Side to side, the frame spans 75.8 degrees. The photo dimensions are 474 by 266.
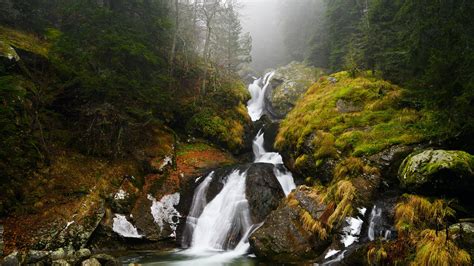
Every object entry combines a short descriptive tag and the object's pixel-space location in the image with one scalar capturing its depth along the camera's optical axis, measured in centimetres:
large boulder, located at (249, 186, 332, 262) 917
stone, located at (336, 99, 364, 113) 1320
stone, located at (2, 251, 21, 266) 705
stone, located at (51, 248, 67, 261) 774
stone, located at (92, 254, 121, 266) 819
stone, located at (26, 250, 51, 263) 748
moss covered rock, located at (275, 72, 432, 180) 1035
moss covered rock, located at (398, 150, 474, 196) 738
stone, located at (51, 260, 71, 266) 746
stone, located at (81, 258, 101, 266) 765
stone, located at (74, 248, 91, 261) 802
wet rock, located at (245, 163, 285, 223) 1231
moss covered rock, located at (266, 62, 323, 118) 2991
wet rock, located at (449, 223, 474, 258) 629
